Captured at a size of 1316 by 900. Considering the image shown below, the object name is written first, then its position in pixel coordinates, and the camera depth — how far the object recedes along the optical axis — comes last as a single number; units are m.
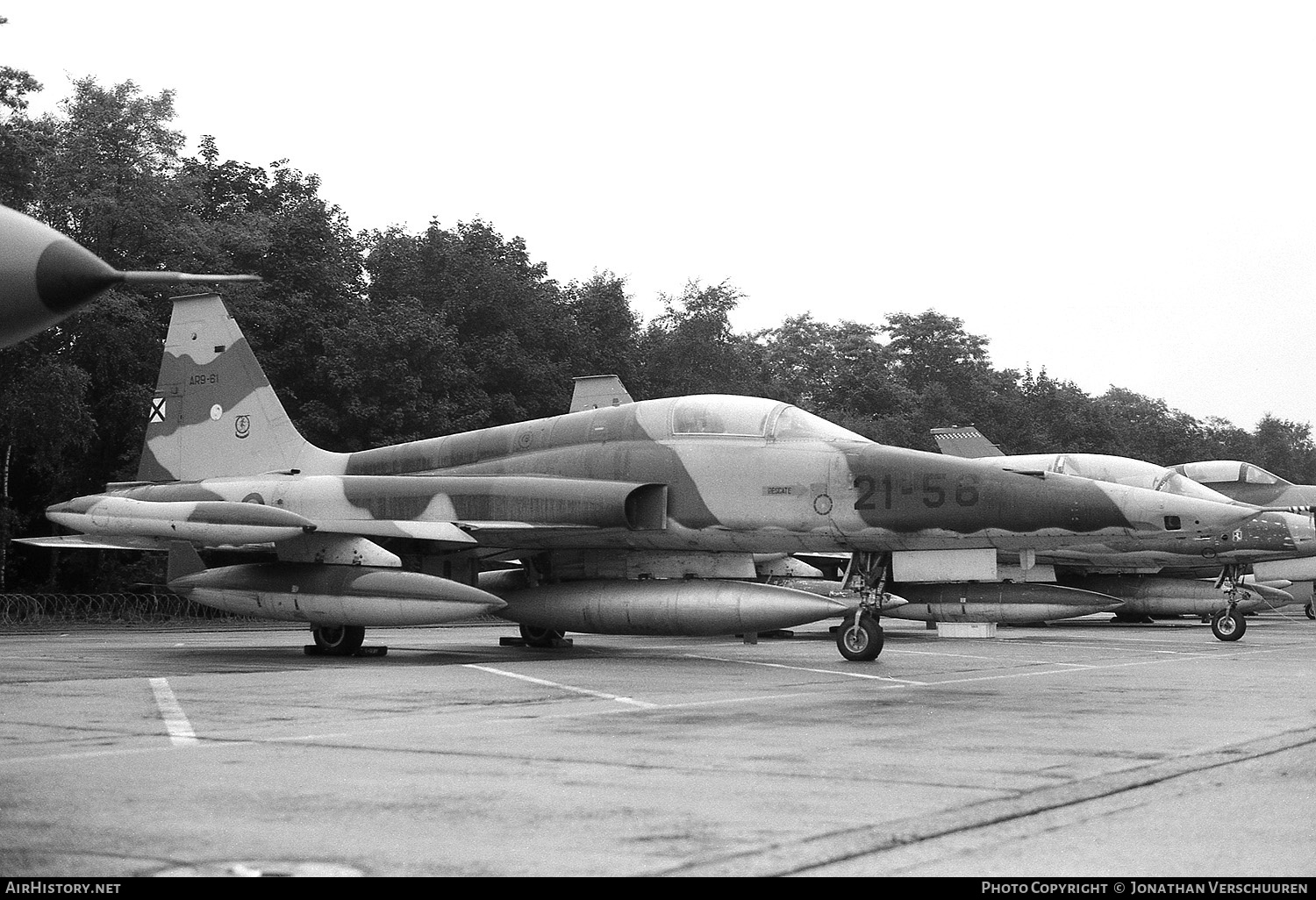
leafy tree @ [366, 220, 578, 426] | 42.84
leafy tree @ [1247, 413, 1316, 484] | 90.62
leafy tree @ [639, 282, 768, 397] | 53.22
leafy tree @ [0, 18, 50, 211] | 26.92
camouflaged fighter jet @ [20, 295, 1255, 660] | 13.91
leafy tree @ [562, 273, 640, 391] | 46.91
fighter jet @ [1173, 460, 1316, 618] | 28.08
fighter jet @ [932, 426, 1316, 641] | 22.03
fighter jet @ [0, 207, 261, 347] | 4.65
